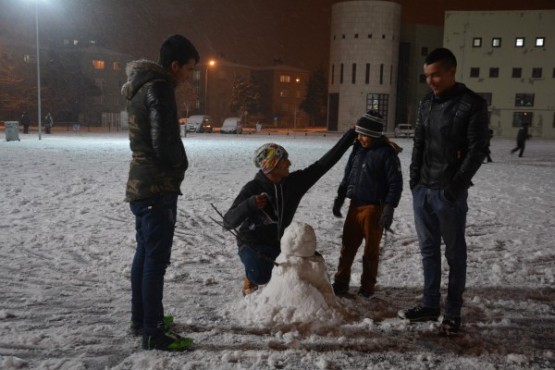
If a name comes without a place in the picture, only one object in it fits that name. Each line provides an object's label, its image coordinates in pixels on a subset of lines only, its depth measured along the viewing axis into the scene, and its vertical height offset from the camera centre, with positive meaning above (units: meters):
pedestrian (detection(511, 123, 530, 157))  22.79 -0.14
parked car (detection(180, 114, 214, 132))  47.28 +0.03
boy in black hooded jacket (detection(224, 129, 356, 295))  4.59 -0.70
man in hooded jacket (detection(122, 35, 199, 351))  3.44 -0.29
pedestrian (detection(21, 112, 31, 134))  37.96 -0.07
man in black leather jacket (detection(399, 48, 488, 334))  3.83 -0.27
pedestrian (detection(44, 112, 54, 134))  38.94 -0.32
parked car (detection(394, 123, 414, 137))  46.72 +0.01
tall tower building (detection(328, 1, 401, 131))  67.25 +9.25
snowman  4.13 -1.29
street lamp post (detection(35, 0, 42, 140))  29.70 +6.27
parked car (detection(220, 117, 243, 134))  47.19 -0.19
